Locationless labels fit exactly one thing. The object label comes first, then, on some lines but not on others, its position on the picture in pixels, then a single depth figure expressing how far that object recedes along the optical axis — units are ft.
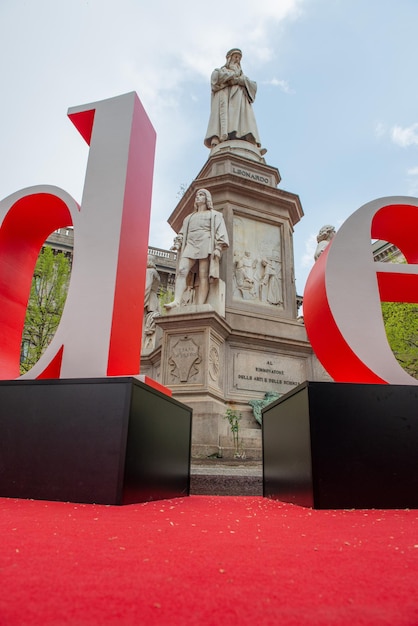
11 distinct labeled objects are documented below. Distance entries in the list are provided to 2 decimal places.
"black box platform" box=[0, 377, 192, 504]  7.14
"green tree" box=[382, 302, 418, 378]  47.78
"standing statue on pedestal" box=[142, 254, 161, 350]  35.76
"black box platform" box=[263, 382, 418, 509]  7.30
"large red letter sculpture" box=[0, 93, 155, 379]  9.22
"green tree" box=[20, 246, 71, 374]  46.85
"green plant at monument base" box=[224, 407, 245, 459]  19.38
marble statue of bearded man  37.40
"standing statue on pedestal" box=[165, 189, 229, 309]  26.18
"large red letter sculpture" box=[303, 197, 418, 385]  9.04
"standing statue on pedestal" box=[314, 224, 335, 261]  30.30
